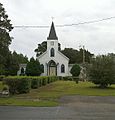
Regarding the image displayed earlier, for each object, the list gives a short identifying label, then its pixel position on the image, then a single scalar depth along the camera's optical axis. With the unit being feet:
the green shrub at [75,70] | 131.64
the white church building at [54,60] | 138.61
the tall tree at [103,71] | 65.90
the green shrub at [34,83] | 61.88
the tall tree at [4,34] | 58.94
